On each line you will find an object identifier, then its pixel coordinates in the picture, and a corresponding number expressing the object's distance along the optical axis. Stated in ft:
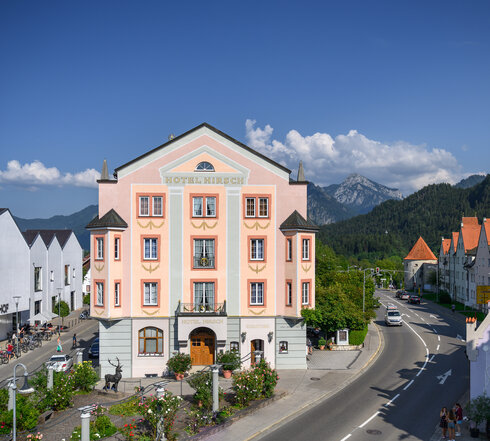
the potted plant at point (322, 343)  150.21
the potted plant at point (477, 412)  76.64
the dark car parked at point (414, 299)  286.66
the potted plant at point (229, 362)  116.67
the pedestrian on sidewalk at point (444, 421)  78.54
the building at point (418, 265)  398.38
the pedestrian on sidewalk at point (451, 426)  76.18
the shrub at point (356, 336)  149.65
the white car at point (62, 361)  125.81
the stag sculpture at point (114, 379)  105.19
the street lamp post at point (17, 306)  150.24
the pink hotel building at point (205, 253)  121.19
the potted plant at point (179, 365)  115.24
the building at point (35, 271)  171.94
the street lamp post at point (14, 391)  64.19
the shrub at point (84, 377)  104.58
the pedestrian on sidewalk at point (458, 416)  80.12
